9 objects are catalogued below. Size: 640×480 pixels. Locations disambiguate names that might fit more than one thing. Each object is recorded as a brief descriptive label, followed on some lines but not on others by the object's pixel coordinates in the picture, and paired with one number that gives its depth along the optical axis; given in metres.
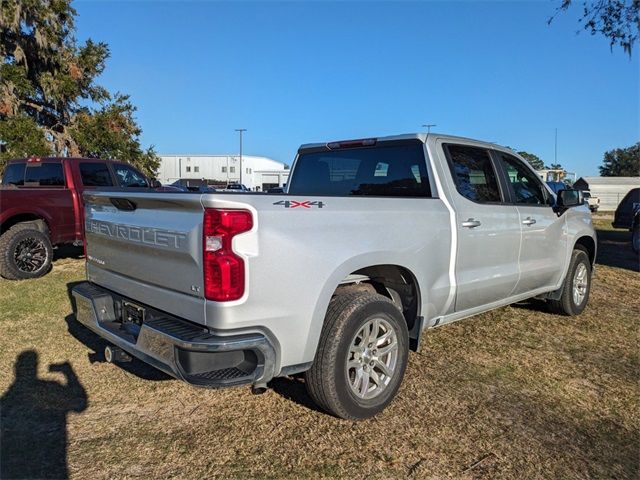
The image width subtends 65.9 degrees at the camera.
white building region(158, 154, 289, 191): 70.50
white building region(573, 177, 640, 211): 47.44
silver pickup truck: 2.58
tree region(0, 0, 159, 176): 20.78
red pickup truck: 7.40
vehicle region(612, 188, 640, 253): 11.34
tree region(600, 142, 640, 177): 82.62
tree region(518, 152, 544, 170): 108.85
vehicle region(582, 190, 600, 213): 32.59
